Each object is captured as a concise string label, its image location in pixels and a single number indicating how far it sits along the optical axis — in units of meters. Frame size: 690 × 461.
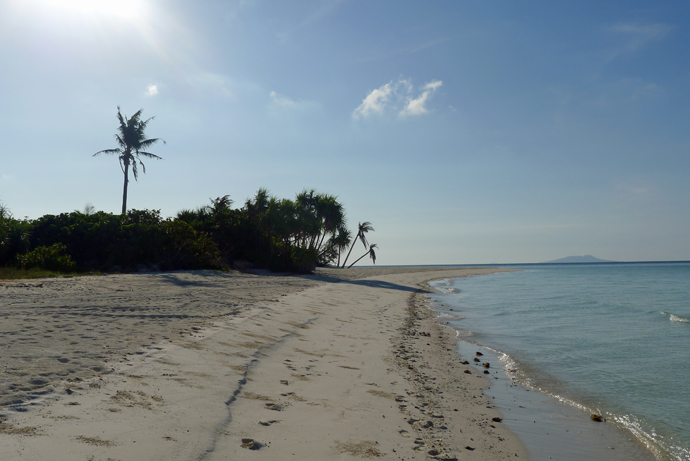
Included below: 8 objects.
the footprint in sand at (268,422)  4.03
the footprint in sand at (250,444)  3.51
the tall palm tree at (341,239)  44.28
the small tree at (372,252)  53.91
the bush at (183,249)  22.83
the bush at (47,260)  17.91
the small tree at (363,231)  52.44
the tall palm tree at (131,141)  33.47
